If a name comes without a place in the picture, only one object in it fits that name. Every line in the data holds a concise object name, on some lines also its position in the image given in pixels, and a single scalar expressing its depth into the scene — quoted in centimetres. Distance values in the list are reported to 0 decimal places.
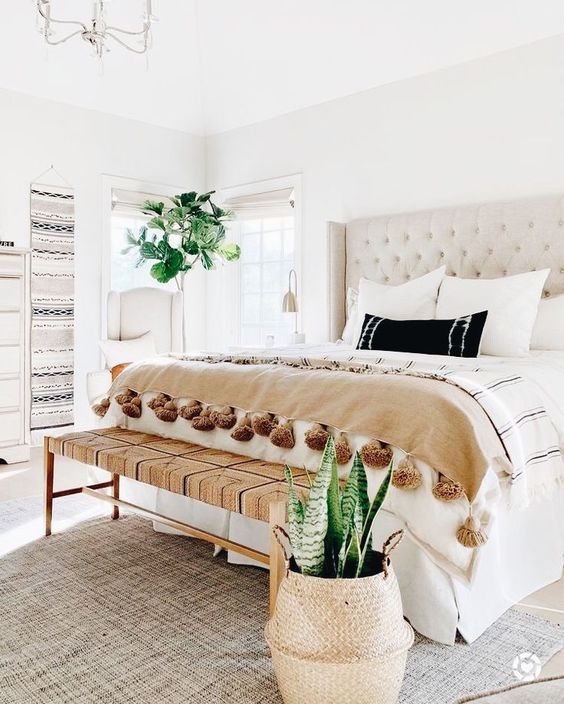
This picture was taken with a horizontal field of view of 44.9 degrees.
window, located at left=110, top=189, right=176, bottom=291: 552
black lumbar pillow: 331
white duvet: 201
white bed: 203
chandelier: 286
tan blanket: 204
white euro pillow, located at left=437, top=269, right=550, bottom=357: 337
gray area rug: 176
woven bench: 202
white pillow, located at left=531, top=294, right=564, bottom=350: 350
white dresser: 432
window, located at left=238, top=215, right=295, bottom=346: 564
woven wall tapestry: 499
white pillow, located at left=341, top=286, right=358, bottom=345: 442
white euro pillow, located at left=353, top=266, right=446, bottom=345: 387
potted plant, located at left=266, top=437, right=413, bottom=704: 152
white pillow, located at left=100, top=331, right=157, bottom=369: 476
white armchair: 501
